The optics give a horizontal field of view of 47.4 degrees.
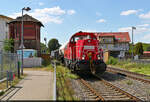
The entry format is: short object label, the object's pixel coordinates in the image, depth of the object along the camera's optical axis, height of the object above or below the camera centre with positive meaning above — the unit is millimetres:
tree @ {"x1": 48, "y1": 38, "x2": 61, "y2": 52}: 90550 +5863
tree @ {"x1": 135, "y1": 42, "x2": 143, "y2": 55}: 56362 +2088
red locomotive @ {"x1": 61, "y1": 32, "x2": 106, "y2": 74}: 13484 +58
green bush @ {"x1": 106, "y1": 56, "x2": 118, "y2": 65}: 29000 -1110
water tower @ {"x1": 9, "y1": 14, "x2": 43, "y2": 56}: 35500 +4655
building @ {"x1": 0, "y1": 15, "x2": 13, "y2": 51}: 48394 +8159
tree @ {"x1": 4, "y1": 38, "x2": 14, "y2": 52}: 34356 +2140
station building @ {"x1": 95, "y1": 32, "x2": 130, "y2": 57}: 61375 +5342
